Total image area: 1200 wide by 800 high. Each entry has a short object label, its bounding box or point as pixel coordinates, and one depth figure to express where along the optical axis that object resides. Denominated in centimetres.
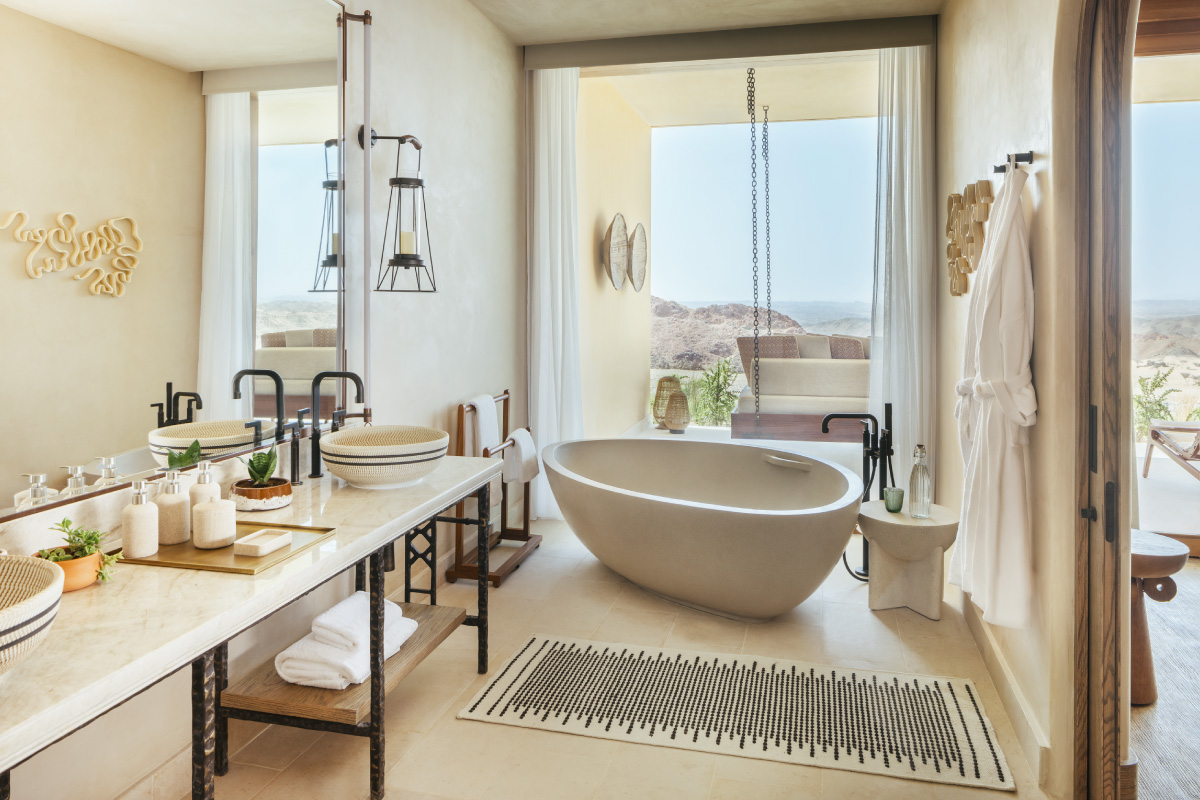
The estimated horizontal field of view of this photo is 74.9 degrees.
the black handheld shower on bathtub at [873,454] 367
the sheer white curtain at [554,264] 453
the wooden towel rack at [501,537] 367
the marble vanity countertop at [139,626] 100
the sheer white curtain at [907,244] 399
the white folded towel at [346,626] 216
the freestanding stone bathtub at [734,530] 293
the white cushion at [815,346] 817
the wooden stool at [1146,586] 192
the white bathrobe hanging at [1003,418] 219
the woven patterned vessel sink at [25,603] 93
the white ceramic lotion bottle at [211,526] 164
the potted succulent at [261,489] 192
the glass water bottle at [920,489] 329
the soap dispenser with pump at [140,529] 158
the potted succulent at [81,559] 138
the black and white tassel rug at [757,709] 228
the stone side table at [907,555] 321
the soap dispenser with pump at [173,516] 167
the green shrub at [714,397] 923
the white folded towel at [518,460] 393
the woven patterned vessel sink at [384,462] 216
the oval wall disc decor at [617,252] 595
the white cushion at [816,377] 685
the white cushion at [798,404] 668
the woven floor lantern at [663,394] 766
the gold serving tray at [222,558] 152
